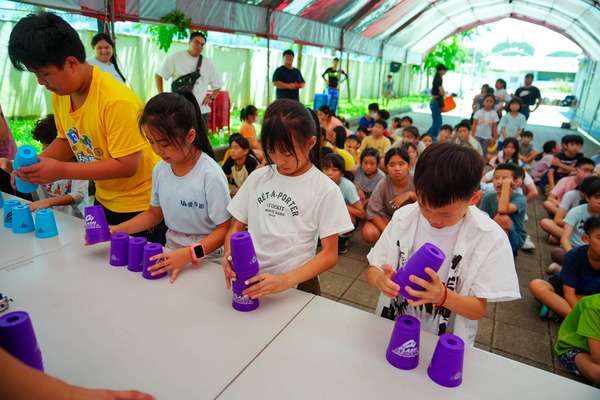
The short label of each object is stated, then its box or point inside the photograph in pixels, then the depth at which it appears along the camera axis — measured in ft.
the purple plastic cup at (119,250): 5.13
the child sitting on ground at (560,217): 12.75
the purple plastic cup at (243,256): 3.91
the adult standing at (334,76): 33.22
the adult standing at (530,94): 31.60
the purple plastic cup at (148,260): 4.85
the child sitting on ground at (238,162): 14.11
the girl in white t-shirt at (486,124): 24.20
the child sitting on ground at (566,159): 19.06
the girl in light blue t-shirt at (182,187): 5.14
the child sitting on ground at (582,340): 6.26
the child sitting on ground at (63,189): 8.57
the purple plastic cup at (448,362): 3.23
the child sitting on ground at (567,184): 14.83
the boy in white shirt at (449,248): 3.79
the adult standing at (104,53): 13.14
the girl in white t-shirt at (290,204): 4.59
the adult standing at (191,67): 16.88
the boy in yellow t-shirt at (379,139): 19.43
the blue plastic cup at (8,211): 6.30
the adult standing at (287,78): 23.31
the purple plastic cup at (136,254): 5.00
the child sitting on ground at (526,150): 22.66
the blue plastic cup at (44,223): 5.82
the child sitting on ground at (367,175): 13.80
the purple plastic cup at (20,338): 2.70
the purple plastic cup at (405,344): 3.43
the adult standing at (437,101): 29.47
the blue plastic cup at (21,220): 5.99
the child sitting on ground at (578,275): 7.68
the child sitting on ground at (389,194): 11.78
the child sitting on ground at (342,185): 11.71
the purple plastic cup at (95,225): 5.45
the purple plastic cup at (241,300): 4.12
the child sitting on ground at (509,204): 11.88
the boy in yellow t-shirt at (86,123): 5.00
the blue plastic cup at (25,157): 5.18
